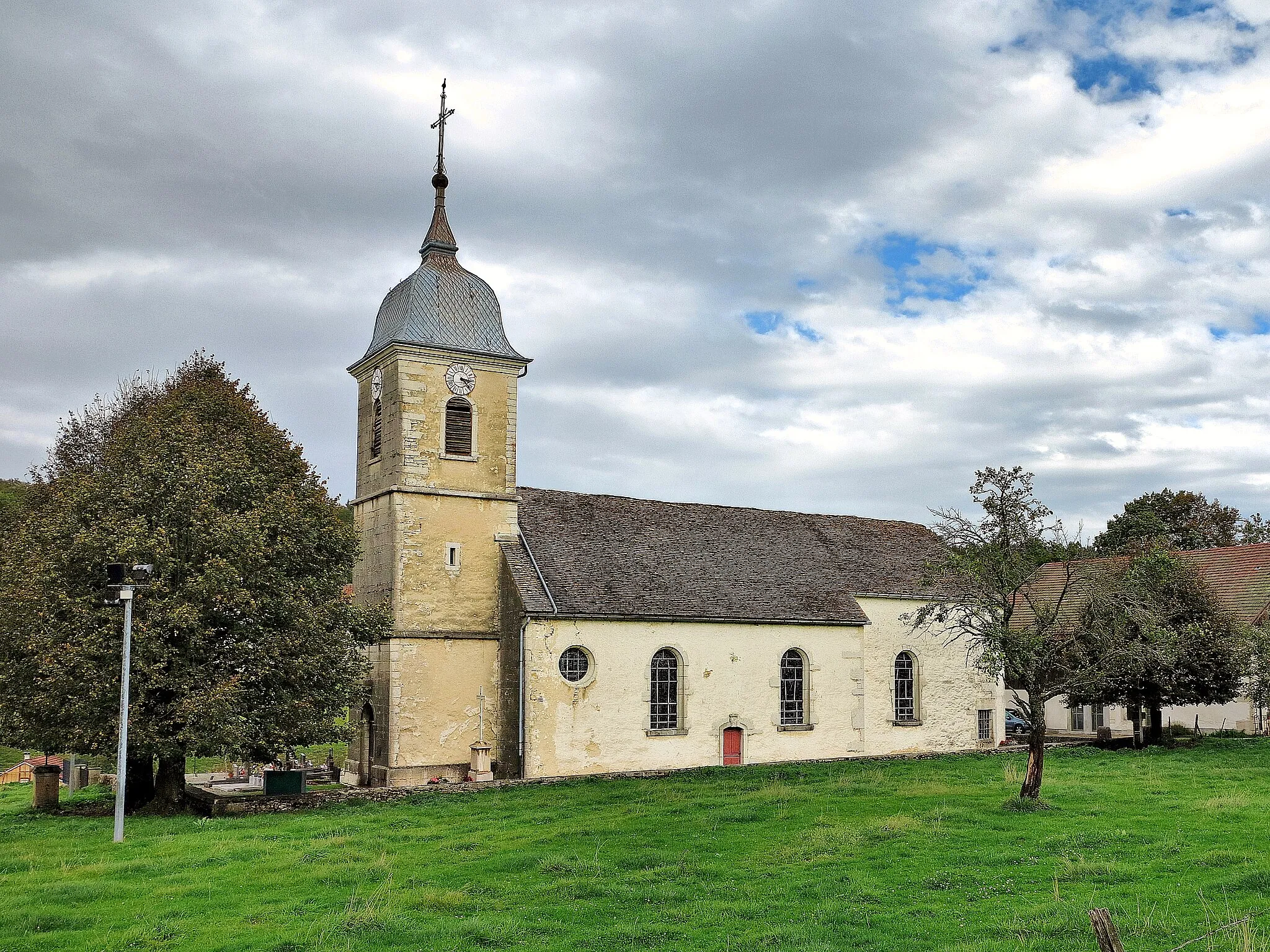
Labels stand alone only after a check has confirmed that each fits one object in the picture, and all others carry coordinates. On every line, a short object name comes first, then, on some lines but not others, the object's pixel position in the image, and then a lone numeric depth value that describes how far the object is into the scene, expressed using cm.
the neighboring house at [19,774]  4078
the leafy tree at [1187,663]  3816
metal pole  2255
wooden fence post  913
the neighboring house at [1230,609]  4588
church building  3341
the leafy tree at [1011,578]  2433
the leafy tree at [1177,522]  7112
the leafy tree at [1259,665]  3694
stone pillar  2870
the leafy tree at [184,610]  2539
